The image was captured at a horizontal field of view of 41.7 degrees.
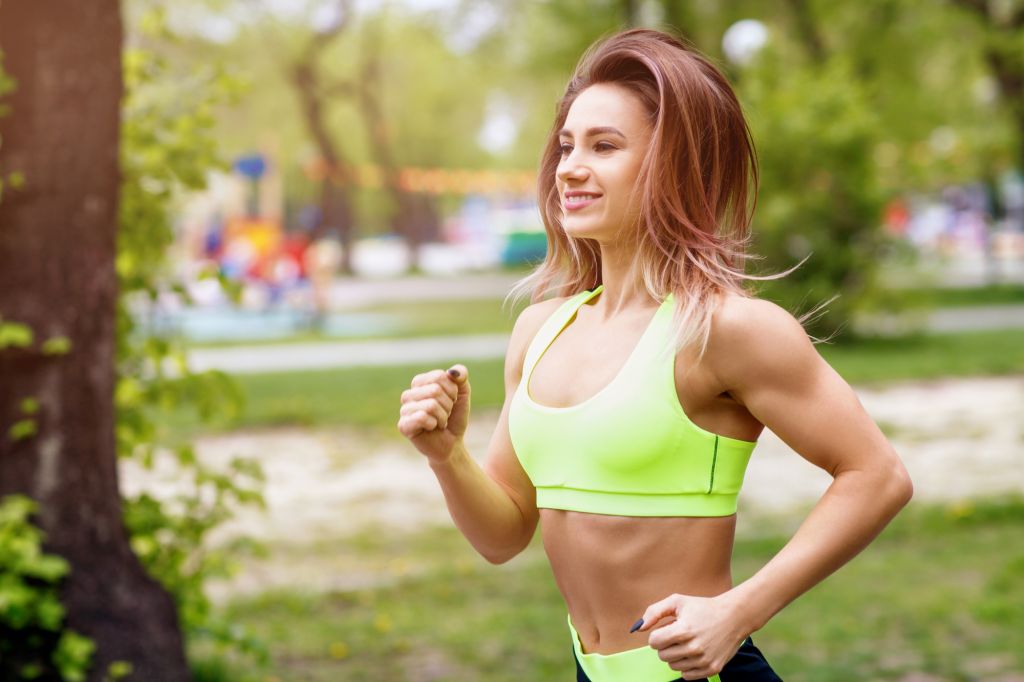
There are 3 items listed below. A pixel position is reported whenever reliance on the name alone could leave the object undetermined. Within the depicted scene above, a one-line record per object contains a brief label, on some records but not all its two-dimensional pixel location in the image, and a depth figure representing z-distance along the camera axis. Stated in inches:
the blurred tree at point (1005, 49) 790.5
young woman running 72.2
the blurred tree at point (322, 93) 1224.8
